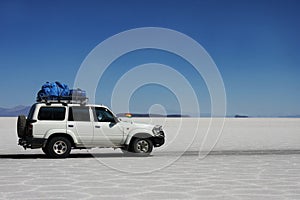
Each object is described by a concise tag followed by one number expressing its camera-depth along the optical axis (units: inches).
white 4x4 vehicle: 626.5
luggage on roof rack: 653.3
